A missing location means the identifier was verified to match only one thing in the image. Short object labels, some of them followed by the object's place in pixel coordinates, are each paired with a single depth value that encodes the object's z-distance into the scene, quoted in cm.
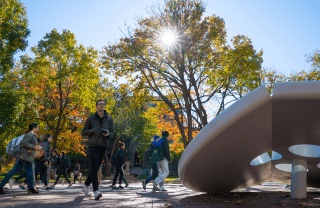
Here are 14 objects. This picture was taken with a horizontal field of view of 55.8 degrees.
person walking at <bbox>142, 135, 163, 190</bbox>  1004
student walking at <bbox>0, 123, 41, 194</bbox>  750
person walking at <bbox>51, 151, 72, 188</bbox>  1264
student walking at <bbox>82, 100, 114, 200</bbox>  617
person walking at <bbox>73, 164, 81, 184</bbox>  1712
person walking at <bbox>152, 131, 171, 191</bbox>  973
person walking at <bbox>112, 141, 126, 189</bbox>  1138
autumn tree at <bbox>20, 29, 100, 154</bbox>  2294
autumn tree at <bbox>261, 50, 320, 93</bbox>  2693
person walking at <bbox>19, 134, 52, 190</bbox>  997
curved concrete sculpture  438
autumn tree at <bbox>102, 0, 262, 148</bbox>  1591
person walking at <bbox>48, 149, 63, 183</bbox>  1359
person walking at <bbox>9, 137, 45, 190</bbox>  908
